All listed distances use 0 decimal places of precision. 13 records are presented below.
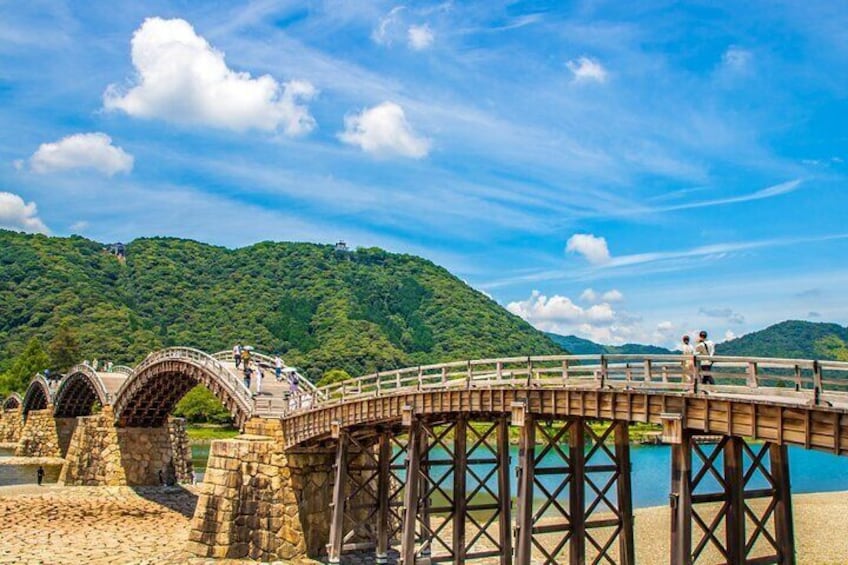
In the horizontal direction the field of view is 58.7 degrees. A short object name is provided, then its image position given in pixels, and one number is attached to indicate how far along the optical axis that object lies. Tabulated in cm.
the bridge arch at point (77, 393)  5903
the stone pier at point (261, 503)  2811
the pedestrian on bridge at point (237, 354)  3959
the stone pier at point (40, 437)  6956
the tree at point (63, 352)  10293
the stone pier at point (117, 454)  4959
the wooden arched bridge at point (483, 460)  1393
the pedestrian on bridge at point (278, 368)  3894
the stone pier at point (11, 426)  8519
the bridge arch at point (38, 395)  7275
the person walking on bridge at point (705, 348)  1559
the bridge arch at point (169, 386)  3472
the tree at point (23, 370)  10121
